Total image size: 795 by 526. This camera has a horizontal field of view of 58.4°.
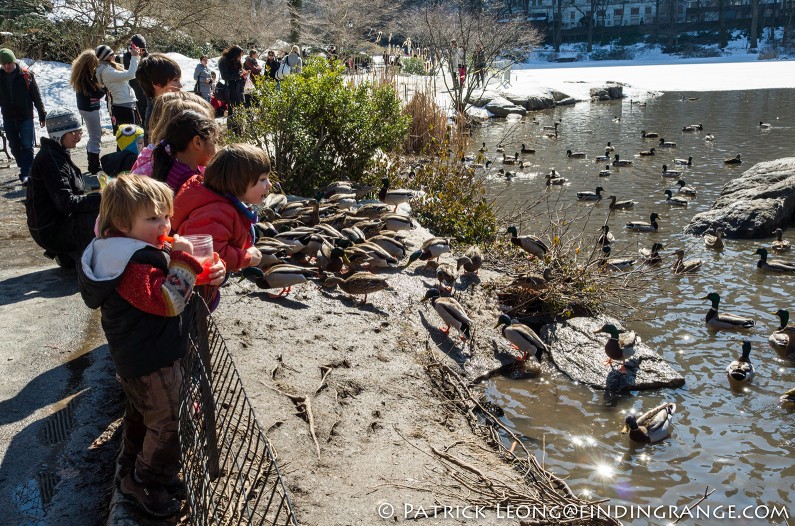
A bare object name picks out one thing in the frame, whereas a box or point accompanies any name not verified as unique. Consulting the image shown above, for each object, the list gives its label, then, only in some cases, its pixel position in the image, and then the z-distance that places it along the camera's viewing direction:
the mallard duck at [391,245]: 8.09
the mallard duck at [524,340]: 6.84
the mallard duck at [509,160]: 18.67
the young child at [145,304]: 3.05
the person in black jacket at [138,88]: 10.75
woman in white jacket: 10.04
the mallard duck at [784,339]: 7.77
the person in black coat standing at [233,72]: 14.91
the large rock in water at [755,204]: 12.54
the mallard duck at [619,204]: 14.20
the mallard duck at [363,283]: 6.92
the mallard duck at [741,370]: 6.96
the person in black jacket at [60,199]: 5.89
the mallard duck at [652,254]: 10.35
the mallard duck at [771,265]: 10.25
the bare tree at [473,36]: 23.20
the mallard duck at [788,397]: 6.54
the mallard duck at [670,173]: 17.03
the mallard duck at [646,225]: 12.87
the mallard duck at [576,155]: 19.67
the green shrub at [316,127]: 9.62
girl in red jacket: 3.83
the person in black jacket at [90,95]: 9.44
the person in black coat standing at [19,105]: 10.00
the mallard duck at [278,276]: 6.63
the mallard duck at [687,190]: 15.29
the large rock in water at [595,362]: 6.75
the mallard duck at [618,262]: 9.85
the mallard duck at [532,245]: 8.78
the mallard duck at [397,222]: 8.82
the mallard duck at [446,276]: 7.64
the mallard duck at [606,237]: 11.04
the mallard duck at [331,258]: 7.48
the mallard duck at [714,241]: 11.67
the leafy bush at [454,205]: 9.88
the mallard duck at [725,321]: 8.15
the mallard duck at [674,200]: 14.63
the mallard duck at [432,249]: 8.22
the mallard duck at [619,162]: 18.50
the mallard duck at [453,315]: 6.80
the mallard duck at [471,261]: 8.19
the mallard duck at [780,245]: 11.62
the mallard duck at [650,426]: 5.73
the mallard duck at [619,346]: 6.88
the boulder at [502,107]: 30.06
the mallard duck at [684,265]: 10.21
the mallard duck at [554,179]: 16.33
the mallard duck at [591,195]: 14.90
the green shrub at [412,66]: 25.16
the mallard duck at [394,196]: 9.63
